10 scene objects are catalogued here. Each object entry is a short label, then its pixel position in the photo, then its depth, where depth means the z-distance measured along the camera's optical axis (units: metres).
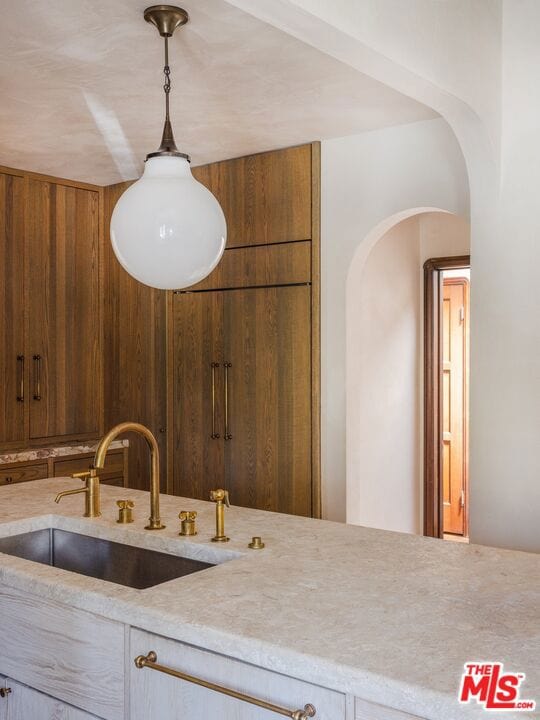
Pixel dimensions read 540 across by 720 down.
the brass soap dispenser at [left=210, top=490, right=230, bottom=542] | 2.00
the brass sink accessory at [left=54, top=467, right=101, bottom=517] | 2.29
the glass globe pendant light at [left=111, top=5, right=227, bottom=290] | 2.13
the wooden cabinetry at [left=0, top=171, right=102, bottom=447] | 4.29
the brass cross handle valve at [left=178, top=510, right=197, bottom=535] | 2.05
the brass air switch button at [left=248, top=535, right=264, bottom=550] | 1.94
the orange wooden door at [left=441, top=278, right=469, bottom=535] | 5.47
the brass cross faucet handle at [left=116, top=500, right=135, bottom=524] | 2.22
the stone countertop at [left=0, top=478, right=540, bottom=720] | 1.23
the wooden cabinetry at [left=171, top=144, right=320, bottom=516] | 3.81
